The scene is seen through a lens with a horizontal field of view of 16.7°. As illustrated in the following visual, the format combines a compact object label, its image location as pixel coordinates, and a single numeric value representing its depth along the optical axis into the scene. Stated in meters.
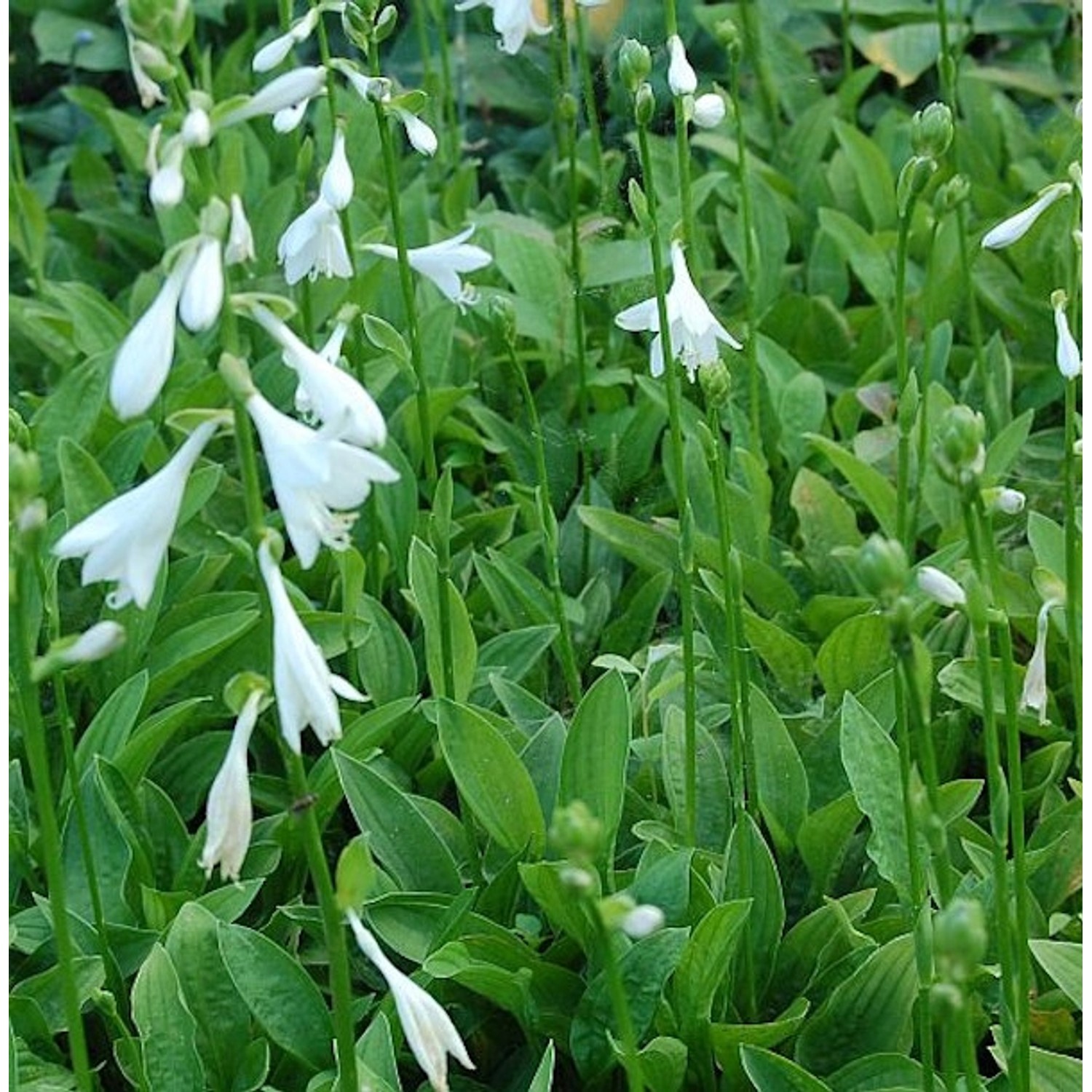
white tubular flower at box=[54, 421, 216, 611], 1.19
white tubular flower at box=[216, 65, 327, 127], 1.21
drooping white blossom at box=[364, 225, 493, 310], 1.51
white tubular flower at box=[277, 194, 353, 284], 1.48
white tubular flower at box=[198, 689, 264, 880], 1.19
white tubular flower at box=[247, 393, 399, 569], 1.18
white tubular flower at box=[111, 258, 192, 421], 1.17
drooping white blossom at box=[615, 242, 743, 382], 1.51
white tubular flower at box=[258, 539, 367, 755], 1.18
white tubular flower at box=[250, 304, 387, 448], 1.19
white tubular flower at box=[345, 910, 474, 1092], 1.21
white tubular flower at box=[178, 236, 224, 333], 1.17
